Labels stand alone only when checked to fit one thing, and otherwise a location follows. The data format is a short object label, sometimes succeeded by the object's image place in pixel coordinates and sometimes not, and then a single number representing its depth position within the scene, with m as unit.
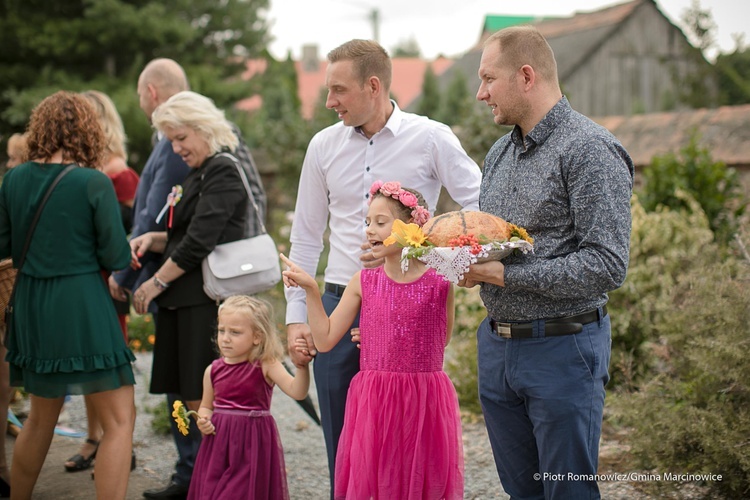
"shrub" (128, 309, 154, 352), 8.71
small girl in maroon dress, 3.94
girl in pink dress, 3.23
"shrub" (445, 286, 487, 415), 6.14
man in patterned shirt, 2.66
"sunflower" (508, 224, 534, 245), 2.73
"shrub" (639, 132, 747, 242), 8.12
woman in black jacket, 4.40
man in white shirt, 3.56
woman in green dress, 3.99
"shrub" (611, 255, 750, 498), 3.95
